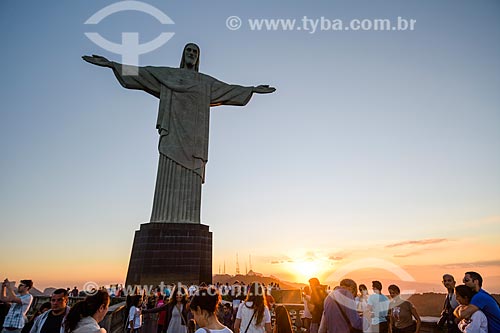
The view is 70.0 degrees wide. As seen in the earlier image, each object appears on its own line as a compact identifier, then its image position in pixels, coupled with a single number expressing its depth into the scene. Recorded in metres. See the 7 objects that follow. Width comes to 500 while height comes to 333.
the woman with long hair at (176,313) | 6.00
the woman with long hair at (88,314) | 2.94
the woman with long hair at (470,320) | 3.73
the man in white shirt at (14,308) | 5.21
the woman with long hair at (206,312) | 2.80
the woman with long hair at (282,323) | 4.05
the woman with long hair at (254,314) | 4.29
